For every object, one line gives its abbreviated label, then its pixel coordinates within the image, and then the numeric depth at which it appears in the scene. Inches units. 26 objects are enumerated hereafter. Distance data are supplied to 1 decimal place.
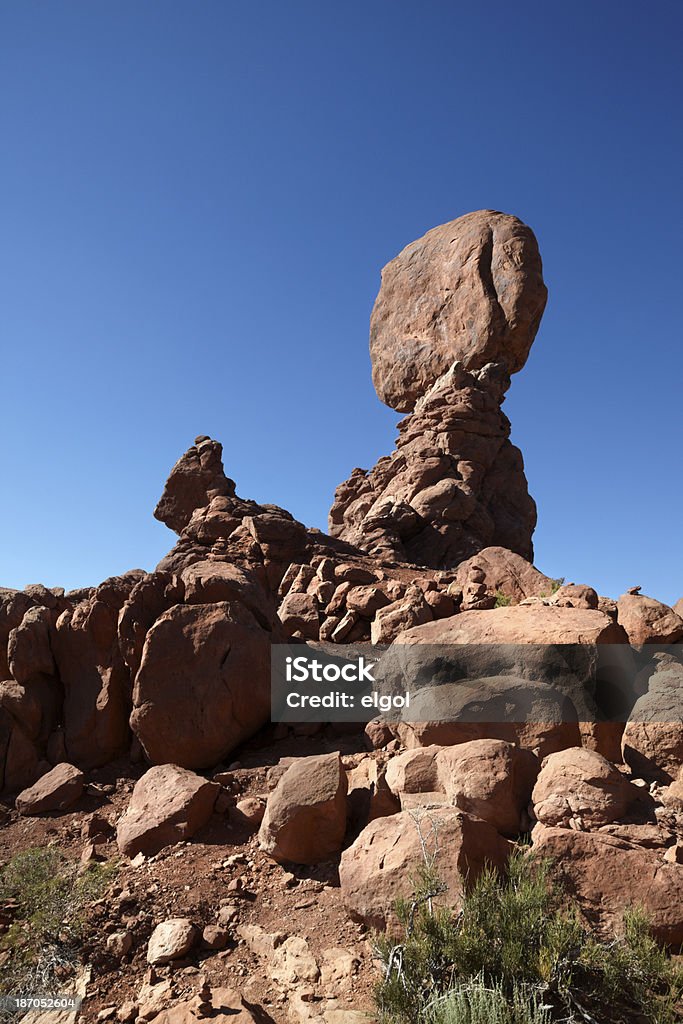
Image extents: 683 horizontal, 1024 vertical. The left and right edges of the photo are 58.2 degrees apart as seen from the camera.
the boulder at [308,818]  239.5
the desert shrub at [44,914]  205.6
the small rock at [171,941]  204.2
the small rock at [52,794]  311.7
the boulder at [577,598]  336.2
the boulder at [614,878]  179.6
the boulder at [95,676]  350.0
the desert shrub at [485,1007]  145.3
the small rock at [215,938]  209.0
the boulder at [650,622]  296.0
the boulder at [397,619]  371.6
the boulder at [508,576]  438.9
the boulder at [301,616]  439.2
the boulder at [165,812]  267.1
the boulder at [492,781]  221.5
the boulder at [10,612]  391.9
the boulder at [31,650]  368.5
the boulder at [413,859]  190.1
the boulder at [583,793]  211.5
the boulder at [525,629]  279.3
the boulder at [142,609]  363.3
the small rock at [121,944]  210.8
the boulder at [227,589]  375.6
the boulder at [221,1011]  168.9
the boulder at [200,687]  326.0
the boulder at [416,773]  241.8
